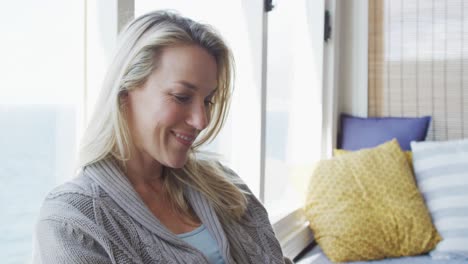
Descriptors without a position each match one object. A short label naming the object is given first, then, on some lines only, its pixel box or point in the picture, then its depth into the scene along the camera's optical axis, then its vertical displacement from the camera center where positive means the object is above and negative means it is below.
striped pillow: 2.33 -0.23
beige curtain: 2.90 +0.40
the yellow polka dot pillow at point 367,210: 2.28 -0.32
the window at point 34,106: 1.12 +0.06
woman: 1.01 -0.08
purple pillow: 2.84 +0.02
